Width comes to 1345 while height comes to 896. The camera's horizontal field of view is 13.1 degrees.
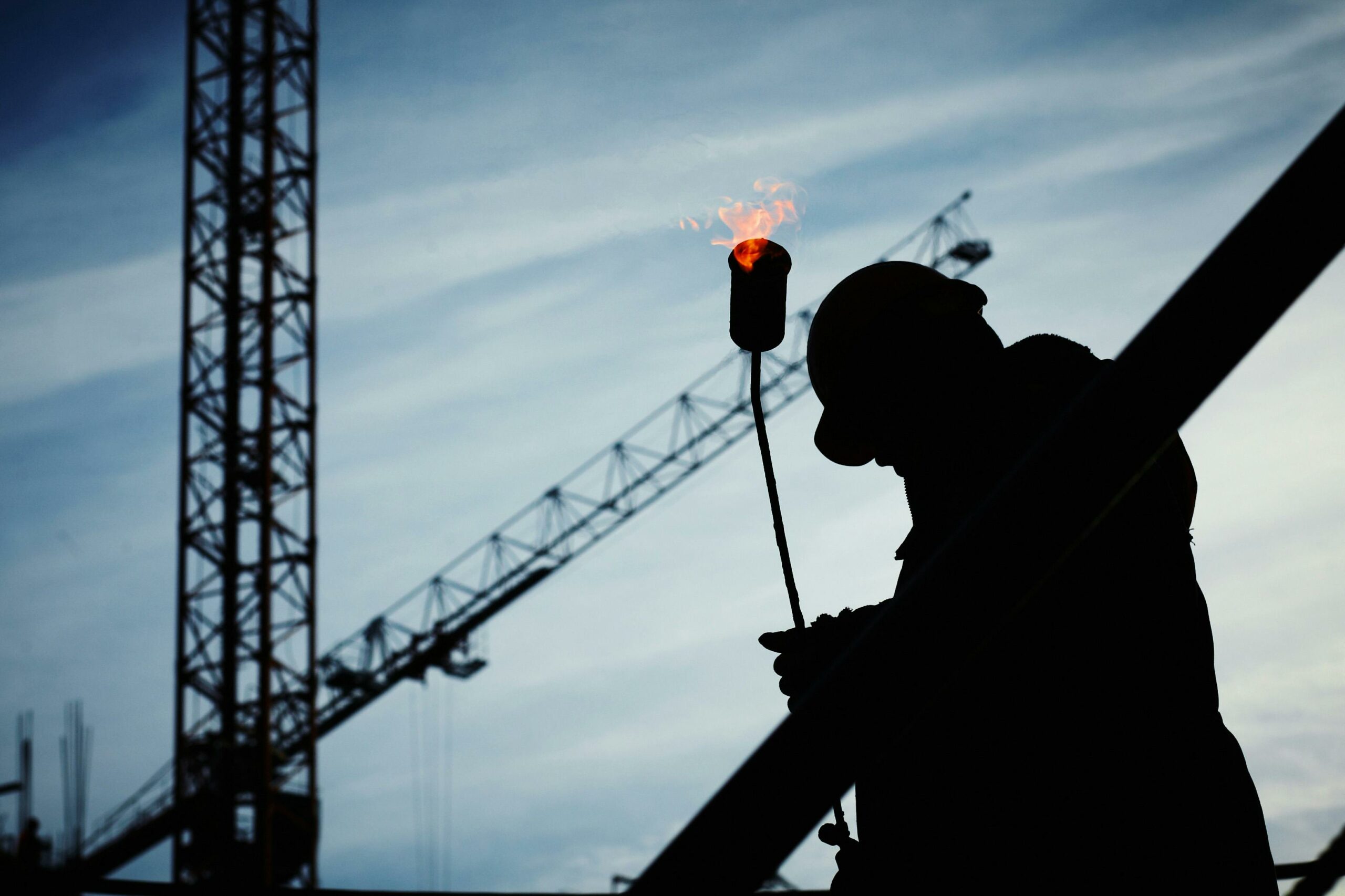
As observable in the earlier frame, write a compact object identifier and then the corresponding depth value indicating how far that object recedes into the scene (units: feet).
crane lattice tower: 171.82
